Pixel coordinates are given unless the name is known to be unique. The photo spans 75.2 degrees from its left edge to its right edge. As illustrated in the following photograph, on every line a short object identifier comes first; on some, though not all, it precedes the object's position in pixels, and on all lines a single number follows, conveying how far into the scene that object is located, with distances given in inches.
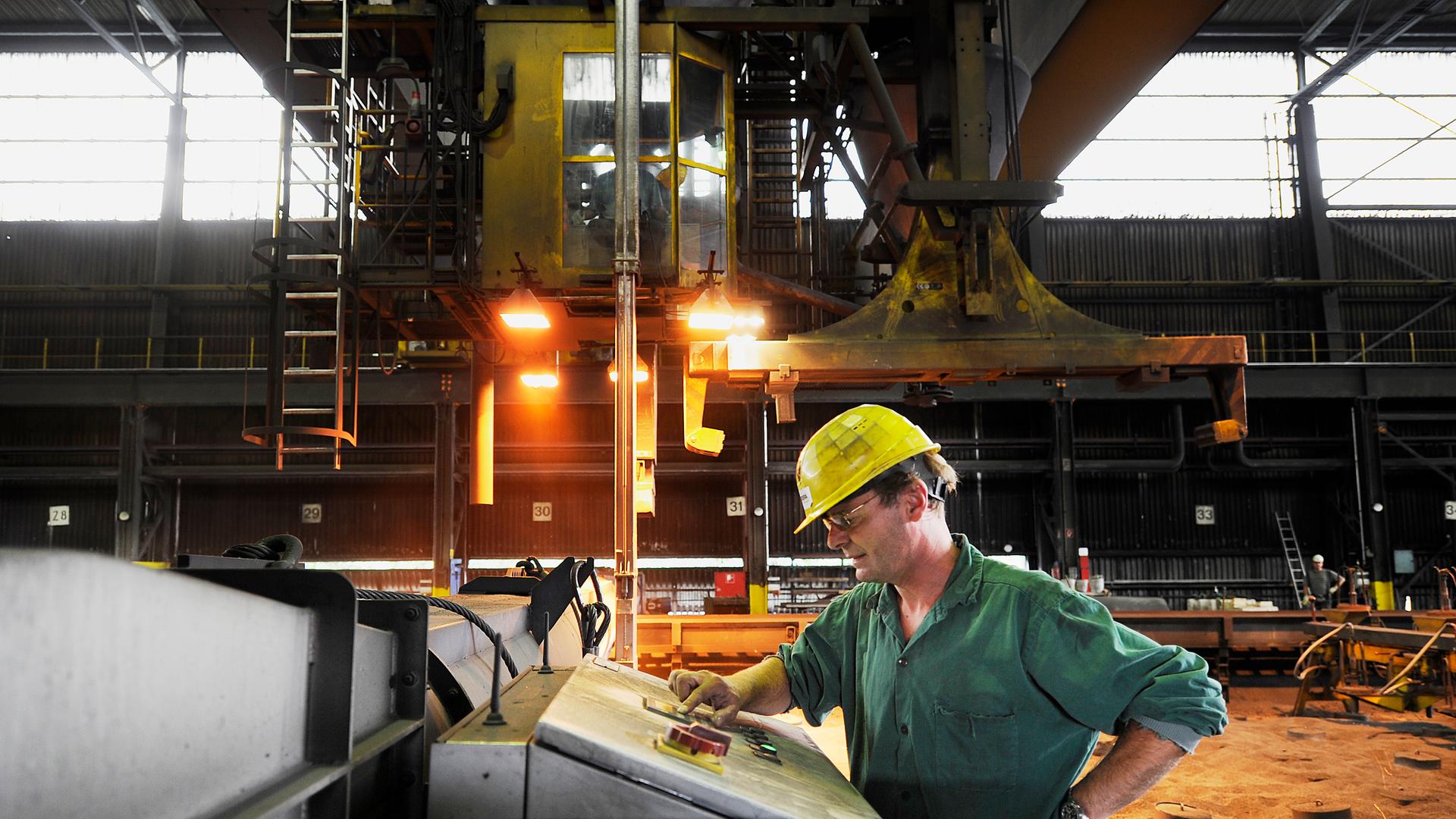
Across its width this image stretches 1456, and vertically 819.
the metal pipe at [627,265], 258.1
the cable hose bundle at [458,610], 65.0
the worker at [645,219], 318.7
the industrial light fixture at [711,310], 318.3
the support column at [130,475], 636.7
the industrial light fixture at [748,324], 363.6
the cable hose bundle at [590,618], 133.5
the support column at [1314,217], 741.3
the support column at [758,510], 636.7
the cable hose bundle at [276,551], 74.1
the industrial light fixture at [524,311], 302.0
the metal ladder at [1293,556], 691.4
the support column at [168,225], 726.5
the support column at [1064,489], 650.8
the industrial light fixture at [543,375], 433.4
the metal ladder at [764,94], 365.7
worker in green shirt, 81.2
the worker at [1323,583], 545.3
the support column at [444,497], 576.1
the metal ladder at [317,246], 281.3
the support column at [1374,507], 658.8
